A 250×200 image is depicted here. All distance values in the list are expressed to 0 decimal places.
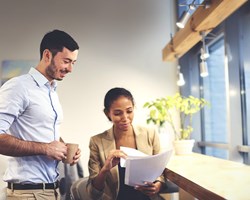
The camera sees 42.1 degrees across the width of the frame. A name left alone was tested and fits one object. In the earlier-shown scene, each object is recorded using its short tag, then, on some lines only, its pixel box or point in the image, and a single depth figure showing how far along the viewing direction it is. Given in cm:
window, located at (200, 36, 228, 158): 307
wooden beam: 179
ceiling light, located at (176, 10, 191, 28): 226
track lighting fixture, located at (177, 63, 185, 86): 292
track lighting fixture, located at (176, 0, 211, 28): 226
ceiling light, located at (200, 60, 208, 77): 239
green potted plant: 259
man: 130
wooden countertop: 104
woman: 163
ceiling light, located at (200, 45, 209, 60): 236
